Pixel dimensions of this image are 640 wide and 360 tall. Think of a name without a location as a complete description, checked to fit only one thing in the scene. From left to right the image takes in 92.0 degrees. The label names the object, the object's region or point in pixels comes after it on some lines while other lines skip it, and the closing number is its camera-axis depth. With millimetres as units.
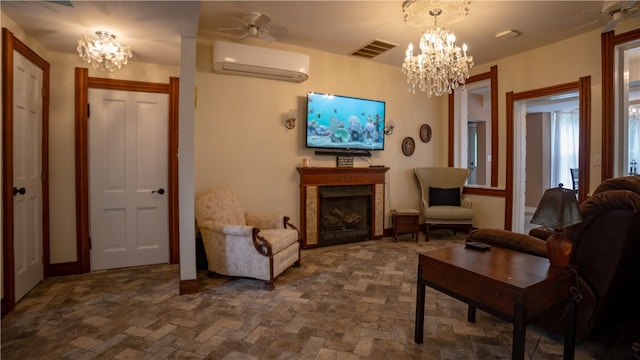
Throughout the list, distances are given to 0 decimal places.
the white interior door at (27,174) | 2590
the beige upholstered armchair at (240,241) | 2984
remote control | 2074
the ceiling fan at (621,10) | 2564
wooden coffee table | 1464
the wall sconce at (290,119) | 4223
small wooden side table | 4742
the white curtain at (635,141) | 4414
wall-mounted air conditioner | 3527
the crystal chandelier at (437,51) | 2965
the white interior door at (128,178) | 3367
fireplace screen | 4469
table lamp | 1649
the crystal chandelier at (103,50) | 2639
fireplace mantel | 4281
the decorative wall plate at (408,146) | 5258
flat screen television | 4328
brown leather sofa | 1688
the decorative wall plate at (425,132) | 5434
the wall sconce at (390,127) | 5035
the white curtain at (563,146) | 7223
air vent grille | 4223
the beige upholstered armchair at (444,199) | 4777
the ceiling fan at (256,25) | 3172
